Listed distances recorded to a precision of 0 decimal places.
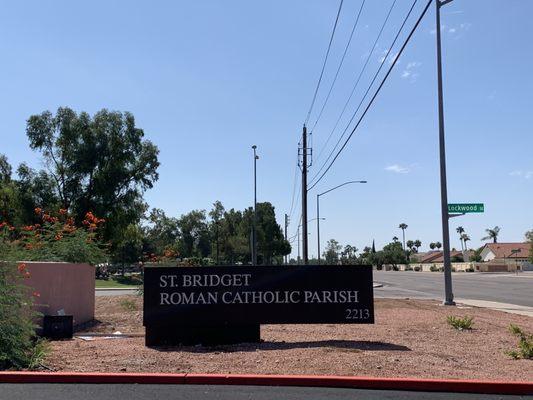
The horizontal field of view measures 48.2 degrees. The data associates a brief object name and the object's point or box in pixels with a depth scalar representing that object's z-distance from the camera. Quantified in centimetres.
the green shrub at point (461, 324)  1286
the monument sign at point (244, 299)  1080
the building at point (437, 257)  16012
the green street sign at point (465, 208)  2159
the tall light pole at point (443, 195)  2106
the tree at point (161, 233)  10594
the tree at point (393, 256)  14788
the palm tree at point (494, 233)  17485
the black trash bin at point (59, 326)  1217
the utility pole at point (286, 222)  7500
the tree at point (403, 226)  18525
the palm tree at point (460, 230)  18375
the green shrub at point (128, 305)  1820
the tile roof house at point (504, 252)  12825
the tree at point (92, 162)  4297
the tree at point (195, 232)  11588
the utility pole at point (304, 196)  3117
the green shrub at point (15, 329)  855
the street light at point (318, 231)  6084
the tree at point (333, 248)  13875
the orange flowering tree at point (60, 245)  1577
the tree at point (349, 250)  15458
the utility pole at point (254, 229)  3721
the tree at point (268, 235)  7556
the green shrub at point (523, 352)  946
